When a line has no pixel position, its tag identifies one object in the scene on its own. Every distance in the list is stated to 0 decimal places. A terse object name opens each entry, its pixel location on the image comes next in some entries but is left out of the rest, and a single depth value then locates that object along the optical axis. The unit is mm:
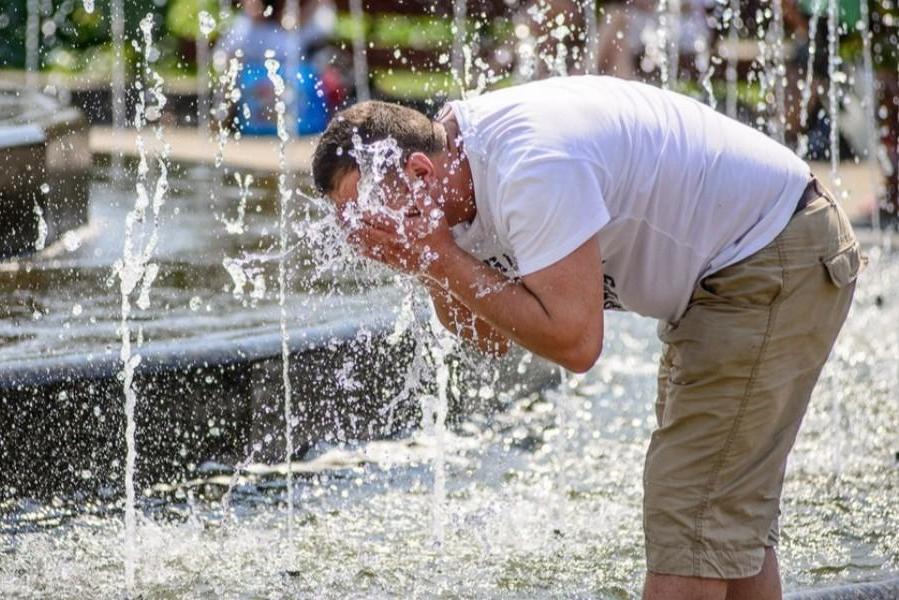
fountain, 8102
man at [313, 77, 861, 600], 5820
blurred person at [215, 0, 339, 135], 26375
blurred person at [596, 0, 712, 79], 21391
